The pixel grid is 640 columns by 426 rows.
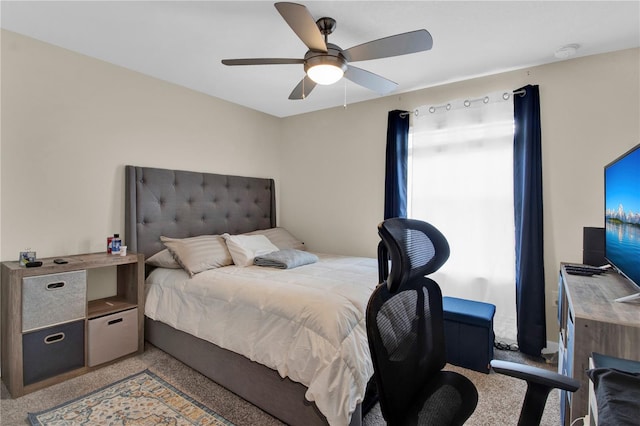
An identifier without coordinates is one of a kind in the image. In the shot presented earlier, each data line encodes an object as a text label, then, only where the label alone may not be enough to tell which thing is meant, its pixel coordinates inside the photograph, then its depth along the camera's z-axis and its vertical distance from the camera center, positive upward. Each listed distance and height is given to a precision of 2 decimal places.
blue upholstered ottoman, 2.35 -0.97
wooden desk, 1.12 -0.45
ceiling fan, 1.58 +0.95
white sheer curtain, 2.79 +0.18
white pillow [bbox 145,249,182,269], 2.74 -0.44
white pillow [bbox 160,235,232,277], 2.64 -0.37
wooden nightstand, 2.00 -0.82
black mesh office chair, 0.99 -0.50
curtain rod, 2.68 +1.03
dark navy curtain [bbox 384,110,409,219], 3.29 +0.50
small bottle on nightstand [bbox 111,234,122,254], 2.56 -0.29
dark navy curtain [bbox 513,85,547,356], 2.60 -0.19
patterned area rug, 1.82 -1.23
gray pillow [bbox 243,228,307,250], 3.57 -0.33
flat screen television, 1.42 -0.02
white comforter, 1.58 -0.68
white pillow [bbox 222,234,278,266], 2.88 -0.36
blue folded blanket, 2.72 -0.44
